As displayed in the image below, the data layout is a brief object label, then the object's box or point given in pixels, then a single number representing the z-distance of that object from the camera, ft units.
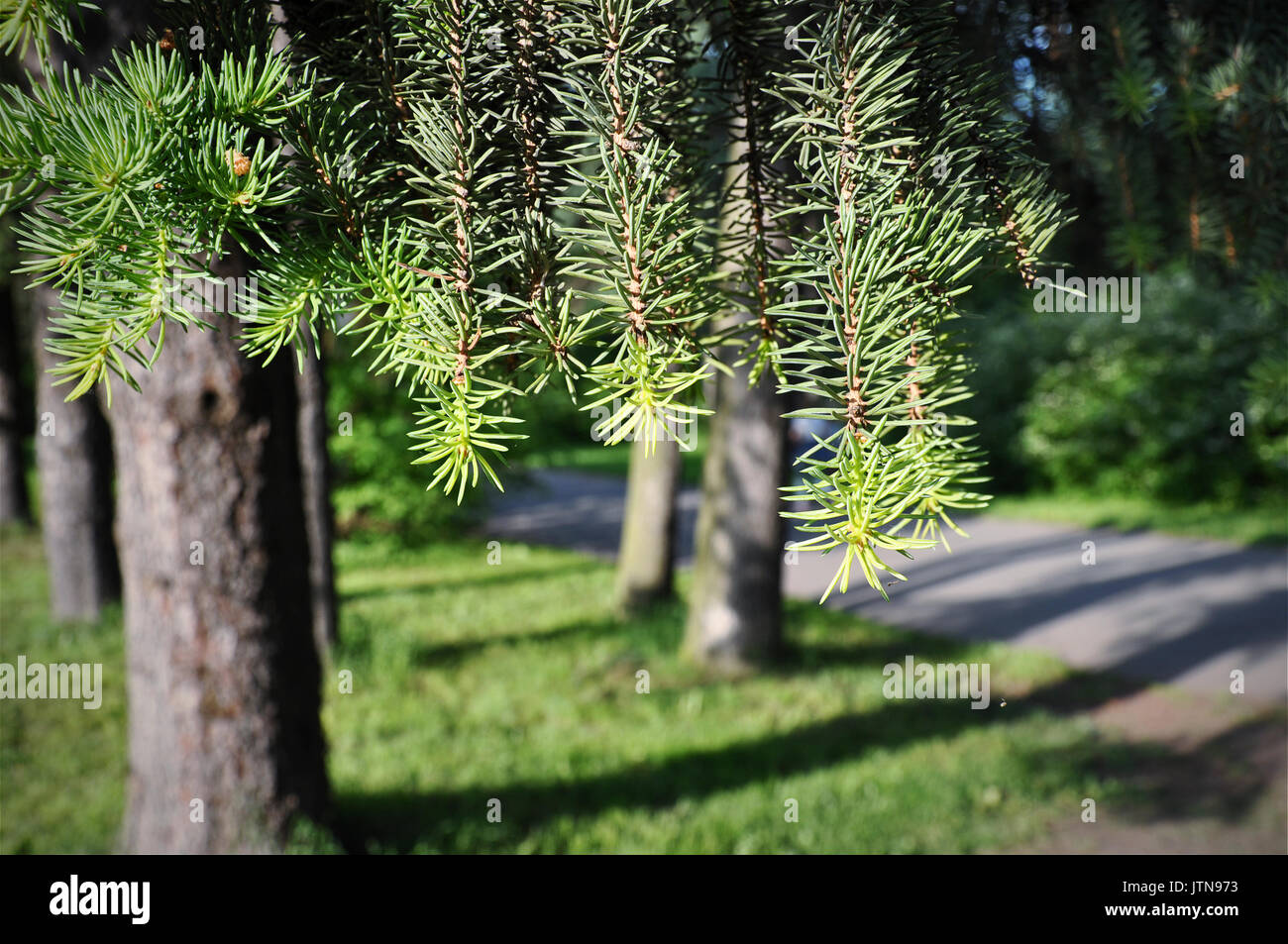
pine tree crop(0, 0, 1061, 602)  2.73
